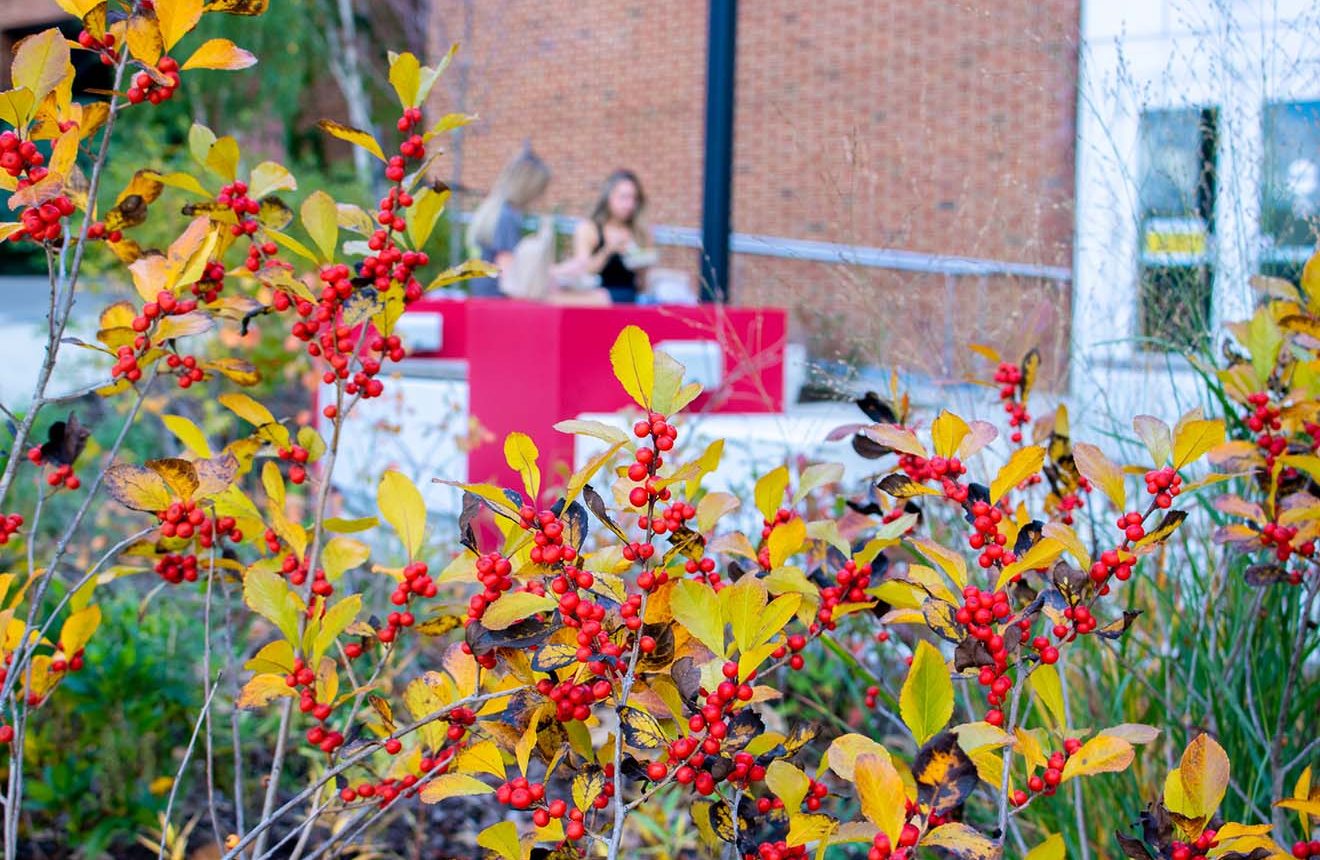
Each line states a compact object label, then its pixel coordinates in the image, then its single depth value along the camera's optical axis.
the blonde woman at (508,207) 8.00
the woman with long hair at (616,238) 7.92
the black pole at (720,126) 6.14
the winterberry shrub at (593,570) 1.04
